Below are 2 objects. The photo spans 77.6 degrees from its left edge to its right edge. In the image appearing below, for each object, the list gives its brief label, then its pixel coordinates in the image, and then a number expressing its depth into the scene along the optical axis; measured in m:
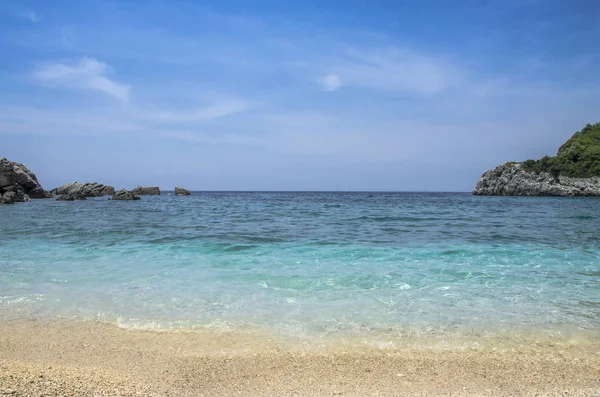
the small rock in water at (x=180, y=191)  88.57
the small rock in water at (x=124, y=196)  57.07
